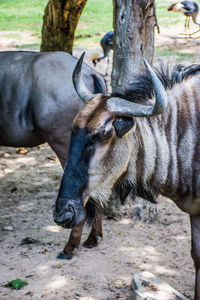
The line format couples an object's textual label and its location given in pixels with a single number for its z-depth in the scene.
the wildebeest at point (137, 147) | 5.49
